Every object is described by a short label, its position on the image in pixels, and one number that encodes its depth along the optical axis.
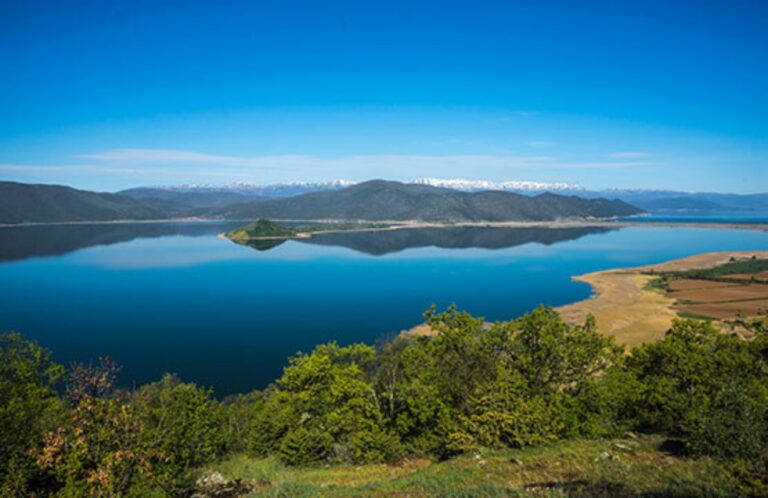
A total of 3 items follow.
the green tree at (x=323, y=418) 20.39
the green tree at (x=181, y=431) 17.20
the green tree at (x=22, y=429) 14.36
